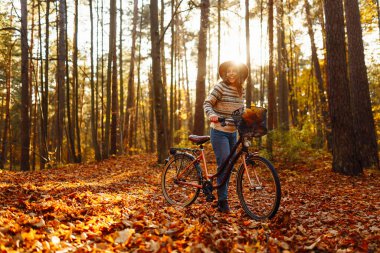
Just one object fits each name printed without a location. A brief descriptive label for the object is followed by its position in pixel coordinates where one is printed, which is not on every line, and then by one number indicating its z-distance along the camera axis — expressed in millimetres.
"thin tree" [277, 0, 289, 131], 22848
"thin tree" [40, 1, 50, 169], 15242
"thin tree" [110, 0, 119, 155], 16797
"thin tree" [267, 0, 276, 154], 12258
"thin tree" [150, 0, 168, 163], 12438
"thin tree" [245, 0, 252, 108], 15242
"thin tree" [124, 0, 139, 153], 22423
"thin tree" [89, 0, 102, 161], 16514
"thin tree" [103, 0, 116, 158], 16406
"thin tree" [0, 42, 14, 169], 23134
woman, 5316
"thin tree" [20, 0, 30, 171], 15297
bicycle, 4793
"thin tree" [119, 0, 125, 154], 19697
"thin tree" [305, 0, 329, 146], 16688
